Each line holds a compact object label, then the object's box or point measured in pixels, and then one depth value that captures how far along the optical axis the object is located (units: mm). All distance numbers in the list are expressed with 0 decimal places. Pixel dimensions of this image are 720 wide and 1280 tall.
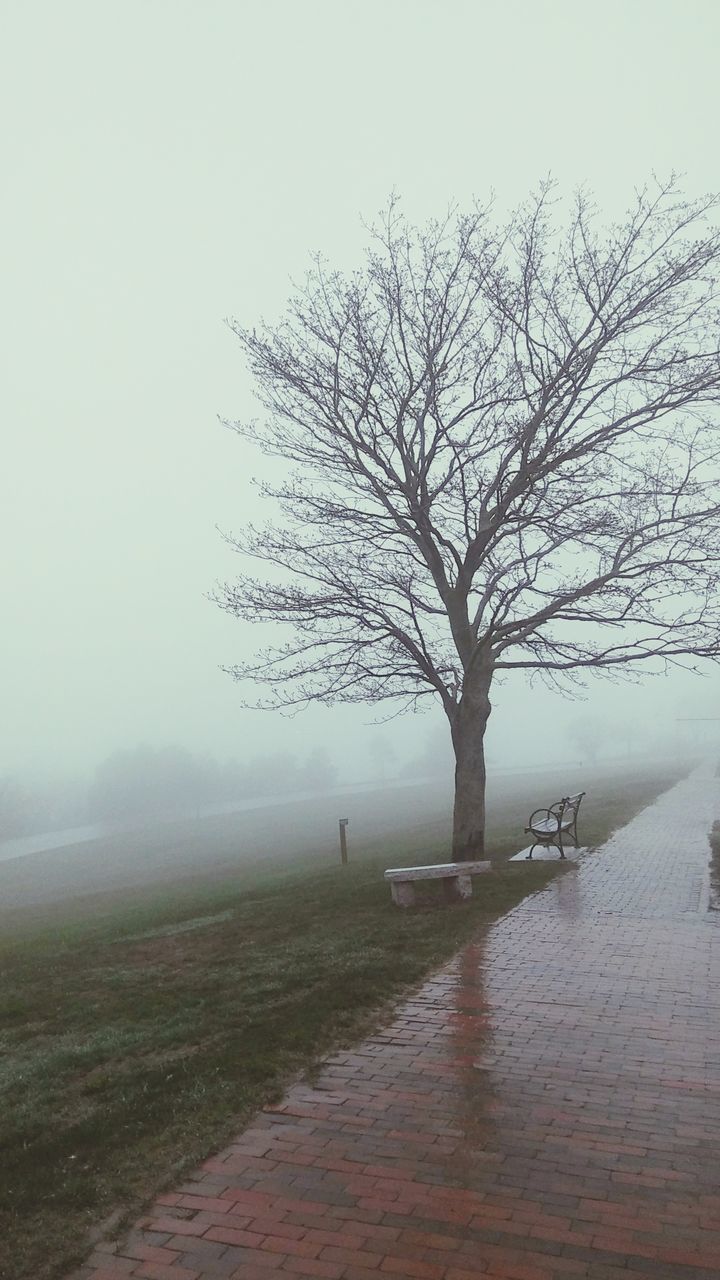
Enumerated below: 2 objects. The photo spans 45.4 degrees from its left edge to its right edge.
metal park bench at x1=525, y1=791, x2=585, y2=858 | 13711
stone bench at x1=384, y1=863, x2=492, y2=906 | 10047
